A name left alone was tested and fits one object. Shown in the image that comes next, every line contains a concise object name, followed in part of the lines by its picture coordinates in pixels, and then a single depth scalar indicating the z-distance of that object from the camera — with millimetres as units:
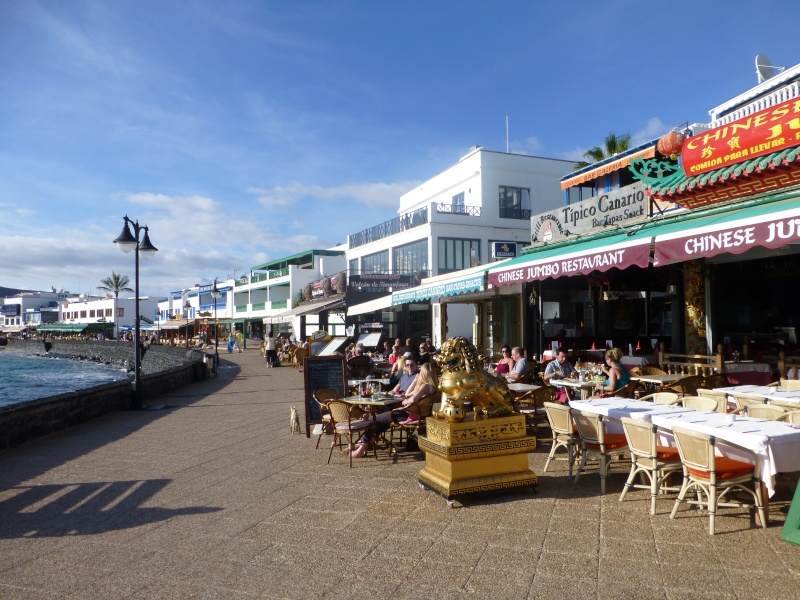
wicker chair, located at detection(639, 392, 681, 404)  5982
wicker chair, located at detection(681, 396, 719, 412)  5516
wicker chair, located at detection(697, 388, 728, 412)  5672
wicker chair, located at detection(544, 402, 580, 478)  5445
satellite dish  11867
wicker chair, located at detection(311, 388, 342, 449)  7254
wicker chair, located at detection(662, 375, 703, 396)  7173
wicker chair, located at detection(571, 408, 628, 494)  5074
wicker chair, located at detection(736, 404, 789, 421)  5021
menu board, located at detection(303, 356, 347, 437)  8289
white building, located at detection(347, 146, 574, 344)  24578
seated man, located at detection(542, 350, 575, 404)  8154
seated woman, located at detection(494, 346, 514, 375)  9156
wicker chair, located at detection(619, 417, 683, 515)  4488
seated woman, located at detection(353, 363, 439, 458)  6551
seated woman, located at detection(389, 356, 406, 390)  8727
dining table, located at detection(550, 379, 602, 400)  7215
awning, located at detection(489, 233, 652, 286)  7481
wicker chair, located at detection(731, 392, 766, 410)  5820
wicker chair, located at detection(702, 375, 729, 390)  7391
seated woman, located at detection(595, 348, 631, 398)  6938
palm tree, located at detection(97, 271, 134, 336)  104500
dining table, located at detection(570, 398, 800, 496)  4008
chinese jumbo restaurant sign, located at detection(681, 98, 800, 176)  7188
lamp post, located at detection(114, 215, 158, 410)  11141
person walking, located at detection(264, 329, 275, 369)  22375
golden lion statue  4969
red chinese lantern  9477
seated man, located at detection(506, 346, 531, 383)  8449
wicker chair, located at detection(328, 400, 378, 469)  6434
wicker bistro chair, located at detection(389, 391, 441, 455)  6605
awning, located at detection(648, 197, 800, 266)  5645
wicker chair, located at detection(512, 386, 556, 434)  7113
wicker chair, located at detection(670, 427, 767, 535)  4012
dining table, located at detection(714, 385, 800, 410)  5774
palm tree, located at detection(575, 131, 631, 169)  24547
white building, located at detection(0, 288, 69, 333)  107625
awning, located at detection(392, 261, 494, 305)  10625
